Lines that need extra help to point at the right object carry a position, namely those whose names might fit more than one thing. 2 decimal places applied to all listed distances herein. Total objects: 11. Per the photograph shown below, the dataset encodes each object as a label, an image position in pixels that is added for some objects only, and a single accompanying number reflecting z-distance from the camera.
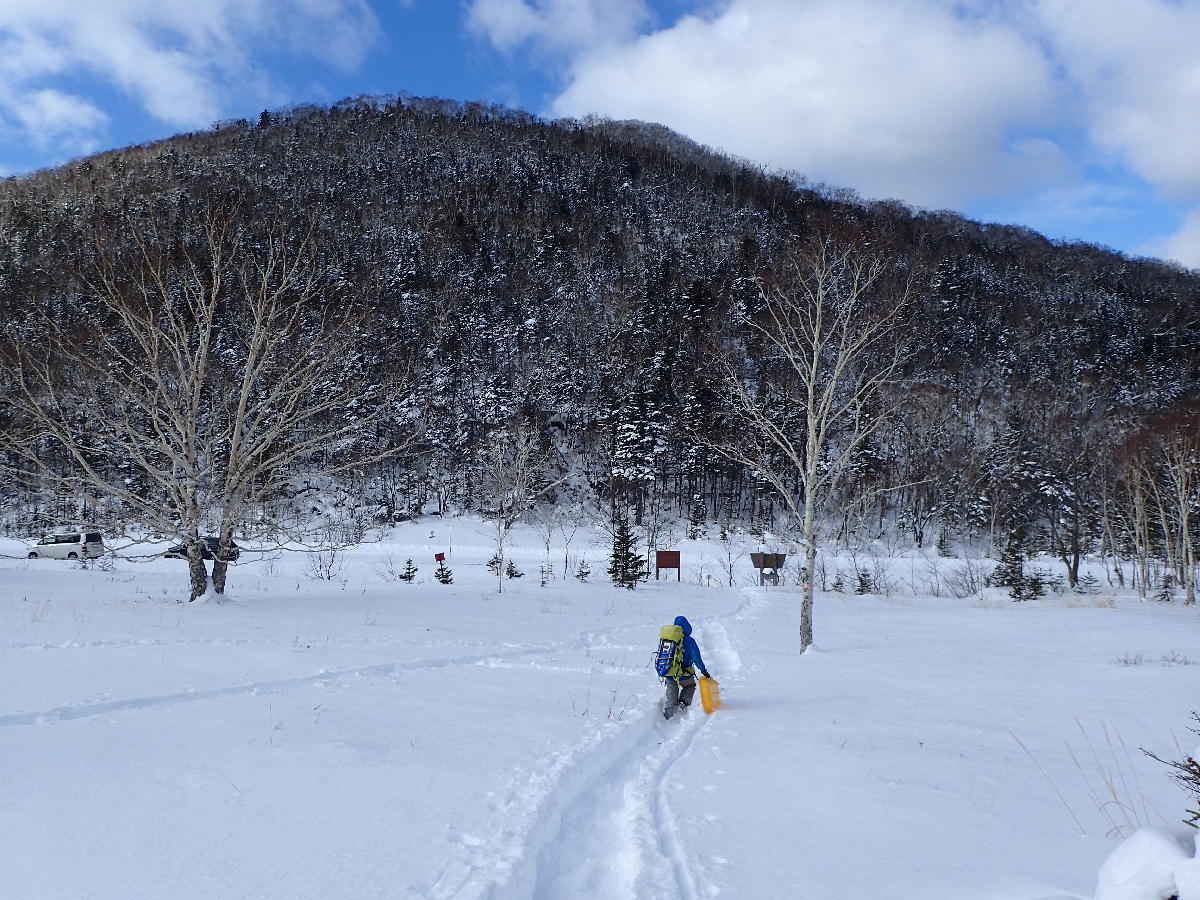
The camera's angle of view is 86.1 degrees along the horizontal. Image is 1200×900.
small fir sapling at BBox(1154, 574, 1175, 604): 26.38
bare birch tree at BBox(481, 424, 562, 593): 22.97
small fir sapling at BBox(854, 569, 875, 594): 28.06
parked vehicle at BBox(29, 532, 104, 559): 34.03
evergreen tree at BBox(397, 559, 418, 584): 23.09
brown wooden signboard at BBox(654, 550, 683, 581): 29.55
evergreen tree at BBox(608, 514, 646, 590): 24.62
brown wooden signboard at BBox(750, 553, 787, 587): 30.28
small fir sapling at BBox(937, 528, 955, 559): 46.73
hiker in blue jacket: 8.23
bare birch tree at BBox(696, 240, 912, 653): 12.89
